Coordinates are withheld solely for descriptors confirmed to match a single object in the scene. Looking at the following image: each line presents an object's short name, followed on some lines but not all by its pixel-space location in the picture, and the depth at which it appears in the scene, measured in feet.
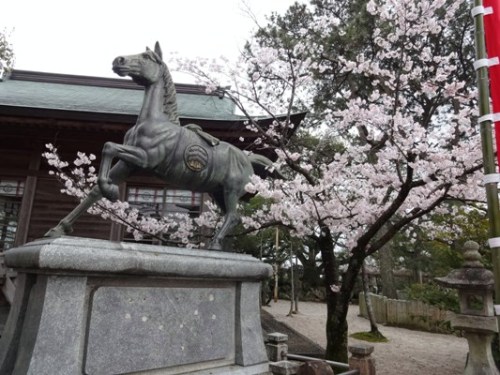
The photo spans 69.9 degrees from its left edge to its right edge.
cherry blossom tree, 17.31
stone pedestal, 7.93
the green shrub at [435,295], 39.23
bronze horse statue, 10.65
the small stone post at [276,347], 16.19
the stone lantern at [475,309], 16.51
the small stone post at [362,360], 14.67
